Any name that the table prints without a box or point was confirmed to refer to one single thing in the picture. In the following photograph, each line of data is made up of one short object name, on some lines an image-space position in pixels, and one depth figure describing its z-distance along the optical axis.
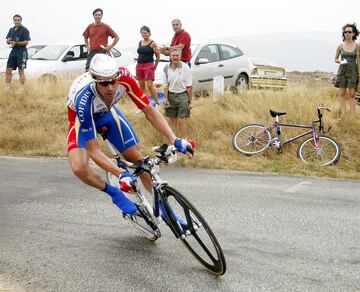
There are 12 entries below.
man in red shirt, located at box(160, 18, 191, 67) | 11.62
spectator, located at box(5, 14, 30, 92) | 13.66
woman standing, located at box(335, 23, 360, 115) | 10.41
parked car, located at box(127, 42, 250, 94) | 13.77
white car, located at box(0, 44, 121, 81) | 15.37
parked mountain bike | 9.72
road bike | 4.40
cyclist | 4.62
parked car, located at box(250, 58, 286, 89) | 15.18
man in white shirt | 9.83
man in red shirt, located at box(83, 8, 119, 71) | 12.87
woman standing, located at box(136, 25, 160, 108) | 11.75
